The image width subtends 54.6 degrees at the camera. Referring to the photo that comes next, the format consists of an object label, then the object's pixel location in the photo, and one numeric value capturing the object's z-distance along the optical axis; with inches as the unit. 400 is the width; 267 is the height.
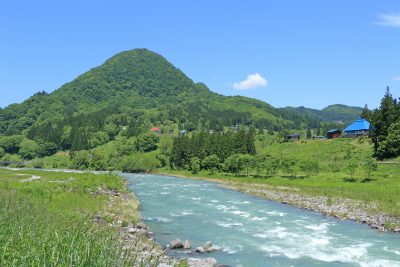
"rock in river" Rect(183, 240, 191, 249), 1109.1
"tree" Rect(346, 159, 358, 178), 2696.9
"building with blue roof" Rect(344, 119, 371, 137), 4579.2
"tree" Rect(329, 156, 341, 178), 3189.0
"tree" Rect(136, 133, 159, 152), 7081.7
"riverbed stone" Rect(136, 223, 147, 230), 1337.4
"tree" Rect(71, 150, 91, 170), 6122.1
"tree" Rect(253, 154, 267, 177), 3577.8
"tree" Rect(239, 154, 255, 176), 3712.6
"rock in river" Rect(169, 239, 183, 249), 1104.2
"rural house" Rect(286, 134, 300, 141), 5819.9
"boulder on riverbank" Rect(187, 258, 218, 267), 892.3
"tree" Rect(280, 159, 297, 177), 3284.9
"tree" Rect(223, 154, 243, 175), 3870.6
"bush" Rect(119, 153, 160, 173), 5378.9
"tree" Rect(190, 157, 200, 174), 4357.8
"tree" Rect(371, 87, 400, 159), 3368.9
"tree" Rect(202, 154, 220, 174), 4217.3
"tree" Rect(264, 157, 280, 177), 3452.3
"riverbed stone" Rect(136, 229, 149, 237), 1185.2
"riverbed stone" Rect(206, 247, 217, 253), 1075.3
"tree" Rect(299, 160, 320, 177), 3134.8
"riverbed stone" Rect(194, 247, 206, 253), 1065.5
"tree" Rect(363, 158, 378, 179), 2679.6
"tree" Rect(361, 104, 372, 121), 4862.2
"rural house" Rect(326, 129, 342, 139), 5172.2
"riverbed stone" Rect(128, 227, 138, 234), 1215.6
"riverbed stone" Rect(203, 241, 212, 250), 1085.9
